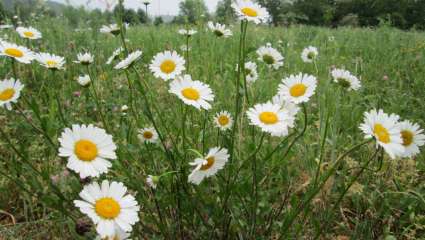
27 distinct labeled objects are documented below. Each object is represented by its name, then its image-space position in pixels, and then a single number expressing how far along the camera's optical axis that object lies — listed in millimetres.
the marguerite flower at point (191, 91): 303
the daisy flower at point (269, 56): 460
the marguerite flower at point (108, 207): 216
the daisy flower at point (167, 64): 357
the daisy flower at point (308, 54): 617
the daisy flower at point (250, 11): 301
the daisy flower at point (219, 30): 470
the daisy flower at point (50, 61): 380
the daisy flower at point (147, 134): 414
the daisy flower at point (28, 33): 448
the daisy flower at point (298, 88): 313
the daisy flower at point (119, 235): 232
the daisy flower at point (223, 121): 413
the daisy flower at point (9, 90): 285
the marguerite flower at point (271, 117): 290
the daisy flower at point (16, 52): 328
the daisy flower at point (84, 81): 450
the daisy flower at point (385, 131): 256
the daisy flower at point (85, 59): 417
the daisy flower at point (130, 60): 307
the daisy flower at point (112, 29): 428
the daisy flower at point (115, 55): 392
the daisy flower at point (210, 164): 273
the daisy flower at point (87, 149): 233
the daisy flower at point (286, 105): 322
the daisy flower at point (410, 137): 293
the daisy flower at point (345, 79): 416
